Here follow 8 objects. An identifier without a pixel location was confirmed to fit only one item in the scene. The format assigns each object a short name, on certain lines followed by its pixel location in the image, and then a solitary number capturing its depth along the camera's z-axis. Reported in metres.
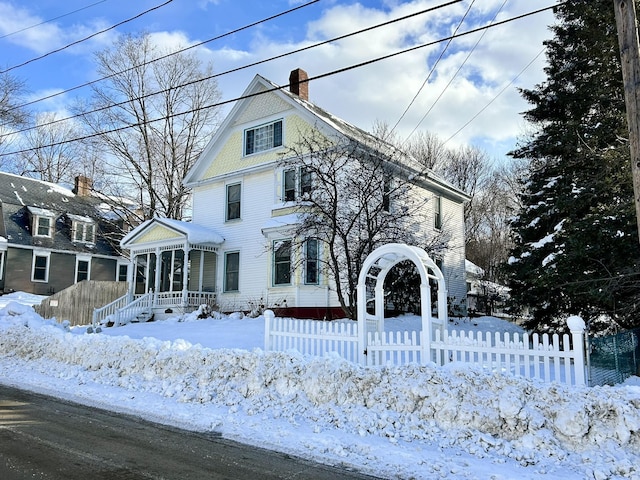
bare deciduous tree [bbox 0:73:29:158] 33.03
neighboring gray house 31.86
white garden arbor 9.07
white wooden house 19.91
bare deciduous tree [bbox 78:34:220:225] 32.72
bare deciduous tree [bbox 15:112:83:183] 44.50
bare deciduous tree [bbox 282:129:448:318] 16.62
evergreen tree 12.52
